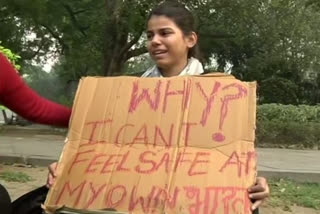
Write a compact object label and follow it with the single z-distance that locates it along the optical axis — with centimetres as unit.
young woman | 242
